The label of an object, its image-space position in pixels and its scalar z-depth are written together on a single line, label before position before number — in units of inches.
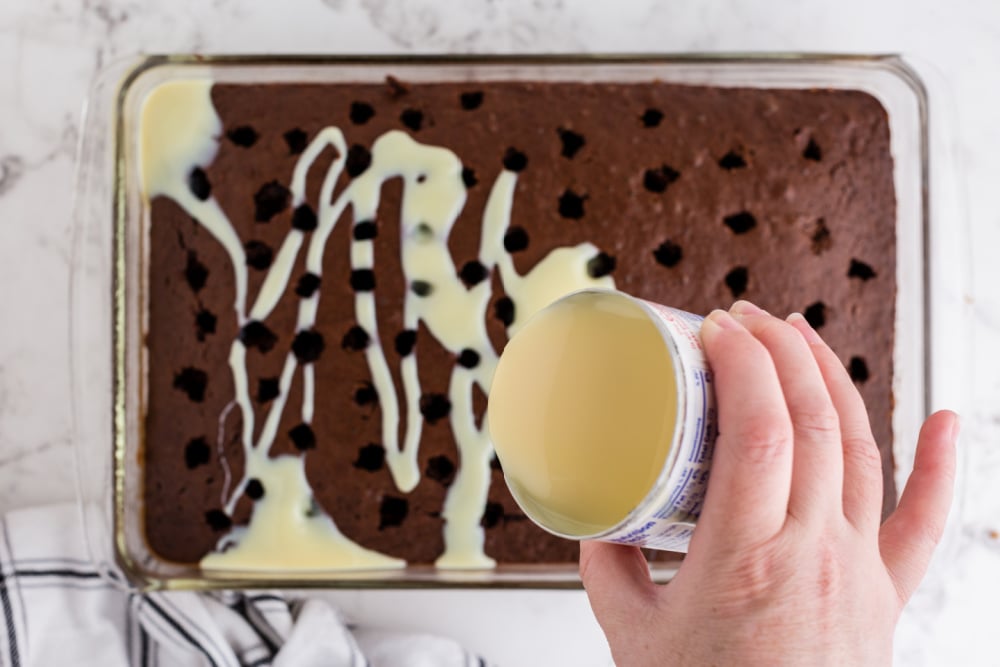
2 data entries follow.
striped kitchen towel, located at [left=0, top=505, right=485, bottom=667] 35.7
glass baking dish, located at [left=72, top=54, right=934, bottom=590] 35.7
